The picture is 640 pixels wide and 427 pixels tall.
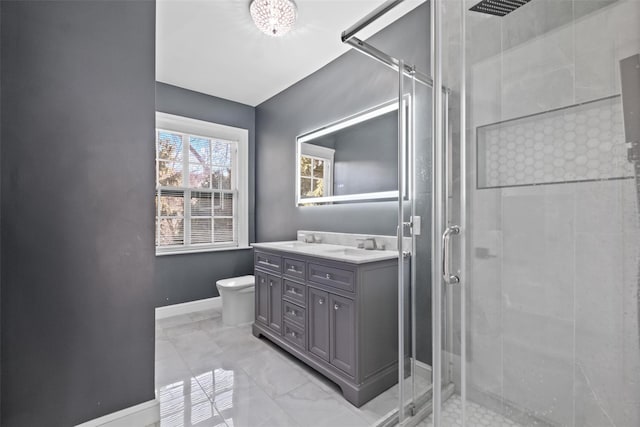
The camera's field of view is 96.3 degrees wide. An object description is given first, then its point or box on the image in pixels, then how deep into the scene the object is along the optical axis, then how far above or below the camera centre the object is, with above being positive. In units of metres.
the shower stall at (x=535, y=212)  0.83 +0.01
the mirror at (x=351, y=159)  2.33 +0.52
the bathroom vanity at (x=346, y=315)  1.82 -0.71
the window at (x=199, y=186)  3.52 +0.37
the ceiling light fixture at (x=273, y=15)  2.06 +1.48
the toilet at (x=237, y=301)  3.09 -0.95
